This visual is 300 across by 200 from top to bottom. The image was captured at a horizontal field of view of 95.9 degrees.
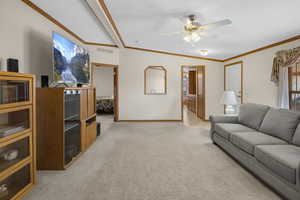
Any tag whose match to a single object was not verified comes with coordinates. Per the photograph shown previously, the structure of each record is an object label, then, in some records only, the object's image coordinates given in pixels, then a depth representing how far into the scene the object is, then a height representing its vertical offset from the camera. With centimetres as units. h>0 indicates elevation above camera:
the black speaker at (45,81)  228 +29
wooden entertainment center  205 -47
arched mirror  515 +68
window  282 +22
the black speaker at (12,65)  176 +43
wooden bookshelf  139 -41
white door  437 +64
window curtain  278 +57
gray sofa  147 -66
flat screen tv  238 +75
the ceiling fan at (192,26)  237 +127
